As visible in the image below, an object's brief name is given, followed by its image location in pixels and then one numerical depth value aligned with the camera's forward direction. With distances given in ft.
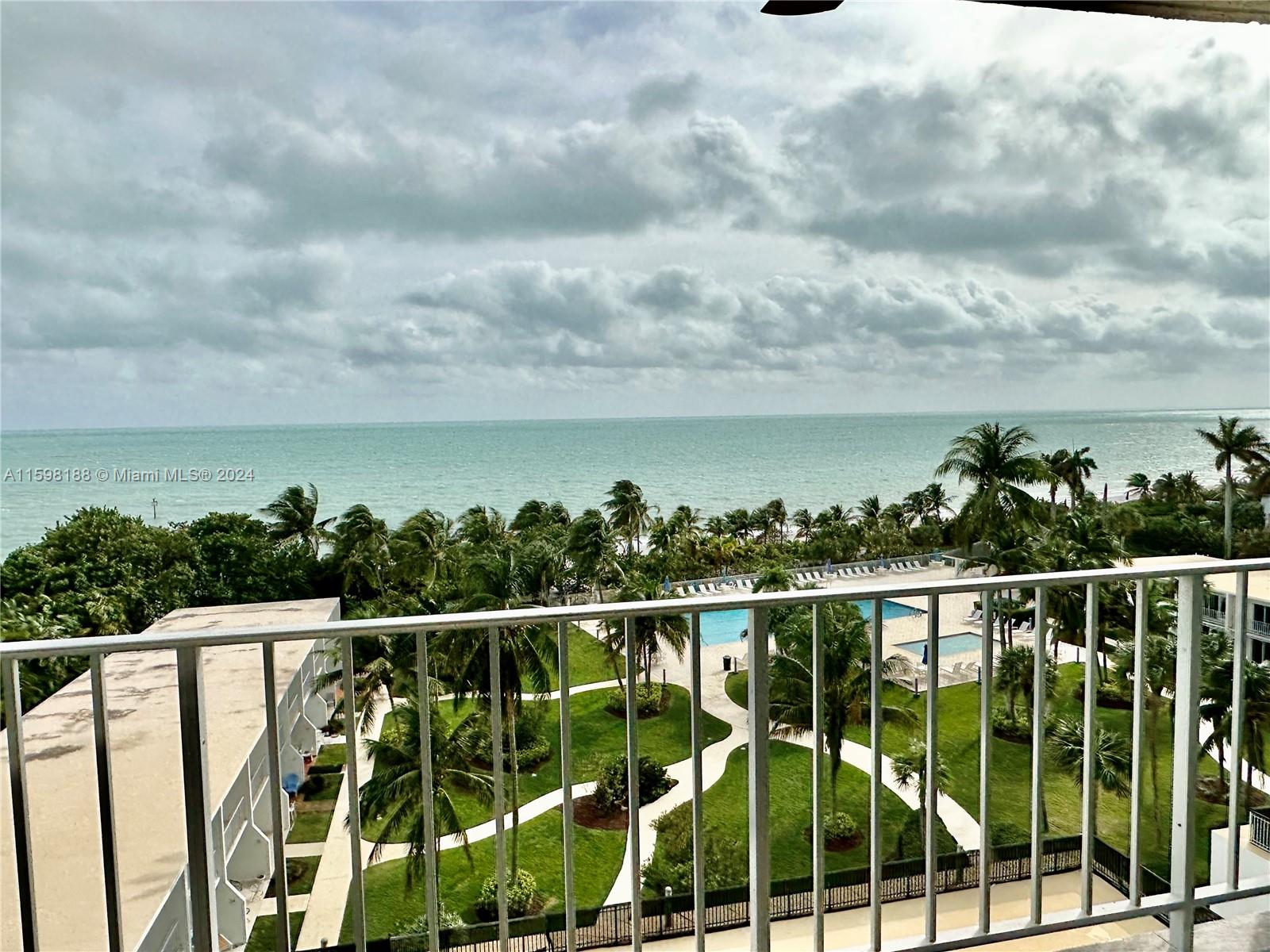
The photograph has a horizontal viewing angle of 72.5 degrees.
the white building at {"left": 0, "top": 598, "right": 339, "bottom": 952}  30.30
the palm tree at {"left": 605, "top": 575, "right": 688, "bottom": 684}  59.11
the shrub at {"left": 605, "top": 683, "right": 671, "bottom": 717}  84.89
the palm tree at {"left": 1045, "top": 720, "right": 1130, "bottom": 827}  53.06
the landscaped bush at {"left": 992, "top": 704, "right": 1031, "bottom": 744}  74.95
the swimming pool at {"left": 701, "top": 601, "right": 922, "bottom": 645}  93.66
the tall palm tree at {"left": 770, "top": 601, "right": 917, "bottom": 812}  50.21
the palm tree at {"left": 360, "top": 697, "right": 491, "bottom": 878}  41.19
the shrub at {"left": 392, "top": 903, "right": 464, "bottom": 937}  53.36
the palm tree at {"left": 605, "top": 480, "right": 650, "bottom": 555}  125.18
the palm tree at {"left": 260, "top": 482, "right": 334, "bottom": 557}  123.03
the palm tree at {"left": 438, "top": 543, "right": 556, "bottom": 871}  50.14
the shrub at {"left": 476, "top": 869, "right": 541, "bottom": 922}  58.54
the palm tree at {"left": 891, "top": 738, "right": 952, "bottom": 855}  56.91
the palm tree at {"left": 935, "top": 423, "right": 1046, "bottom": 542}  89.40
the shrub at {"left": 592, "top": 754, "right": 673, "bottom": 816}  65.98
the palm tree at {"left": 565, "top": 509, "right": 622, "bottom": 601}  97.55
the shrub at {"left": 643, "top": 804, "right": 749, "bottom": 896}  57.41
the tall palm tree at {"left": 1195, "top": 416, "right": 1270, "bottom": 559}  97.14
